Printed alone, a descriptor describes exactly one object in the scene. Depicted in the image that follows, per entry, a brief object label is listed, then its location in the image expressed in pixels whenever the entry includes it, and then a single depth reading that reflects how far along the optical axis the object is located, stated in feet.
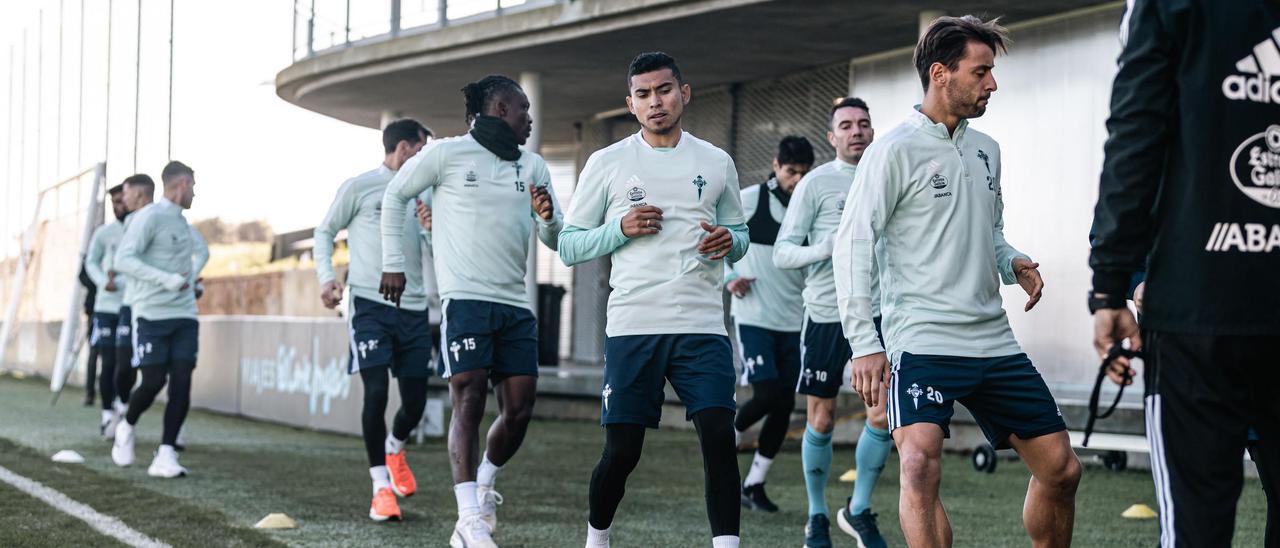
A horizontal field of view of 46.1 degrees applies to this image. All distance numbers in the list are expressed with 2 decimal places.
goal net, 68.95
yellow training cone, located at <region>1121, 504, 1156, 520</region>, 27.20
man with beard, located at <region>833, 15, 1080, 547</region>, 14.65
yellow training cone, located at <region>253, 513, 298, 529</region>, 23.22
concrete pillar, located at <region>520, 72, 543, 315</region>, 61.82
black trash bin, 64.54
